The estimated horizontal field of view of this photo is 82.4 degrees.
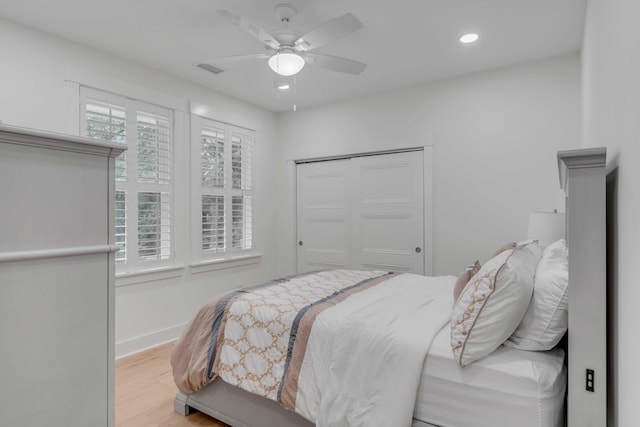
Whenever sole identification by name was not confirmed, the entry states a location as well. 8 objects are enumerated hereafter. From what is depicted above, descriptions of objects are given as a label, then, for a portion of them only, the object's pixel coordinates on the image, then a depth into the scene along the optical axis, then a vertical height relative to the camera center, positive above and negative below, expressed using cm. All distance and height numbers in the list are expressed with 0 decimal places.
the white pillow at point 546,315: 142 -39
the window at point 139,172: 316 +42
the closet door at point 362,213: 400 +3
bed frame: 117 -24
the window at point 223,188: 396 +32
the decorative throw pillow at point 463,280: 186 -33
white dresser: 80 -15
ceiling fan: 211 +110
